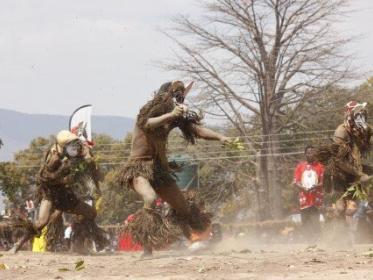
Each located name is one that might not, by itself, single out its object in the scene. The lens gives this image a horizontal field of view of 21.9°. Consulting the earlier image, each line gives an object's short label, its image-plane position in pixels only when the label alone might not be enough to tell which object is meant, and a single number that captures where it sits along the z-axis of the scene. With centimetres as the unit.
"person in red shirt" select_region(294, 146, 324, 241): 1623
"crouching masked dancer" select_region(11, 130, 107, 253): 1234
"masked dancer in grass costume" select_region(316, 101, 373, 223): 1249
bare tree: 3059
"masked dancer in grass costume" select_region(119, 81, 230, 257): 1065
